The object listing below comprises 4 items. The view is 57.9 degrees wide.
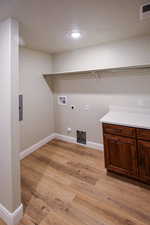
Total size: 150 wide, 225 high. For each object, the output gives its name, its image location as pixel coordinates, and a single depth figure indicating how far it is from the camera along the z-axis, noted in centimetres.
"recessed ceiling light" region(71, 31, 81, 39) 199
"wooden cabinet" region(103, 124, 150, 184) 188
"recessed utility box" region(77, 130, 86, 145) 327
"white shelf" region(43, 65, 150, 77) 235
